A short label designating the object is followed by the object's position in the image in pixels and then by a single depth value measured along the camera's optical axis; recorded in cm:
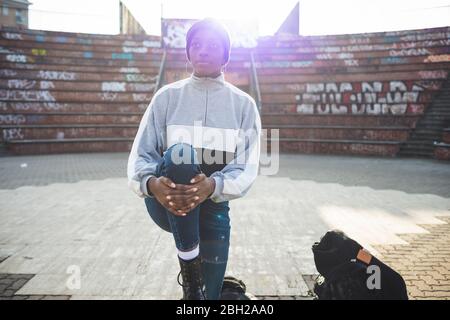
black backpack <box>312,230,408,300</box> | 188
